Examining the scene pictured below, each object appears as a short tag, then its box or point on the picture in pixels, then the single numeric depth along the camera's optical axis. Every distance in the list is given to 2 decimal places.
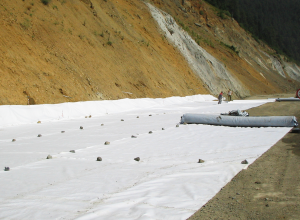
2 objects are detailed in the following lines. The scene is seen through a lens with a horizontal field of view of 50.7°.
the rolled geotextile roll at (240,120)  11.89
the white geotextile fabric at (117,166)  4.29
